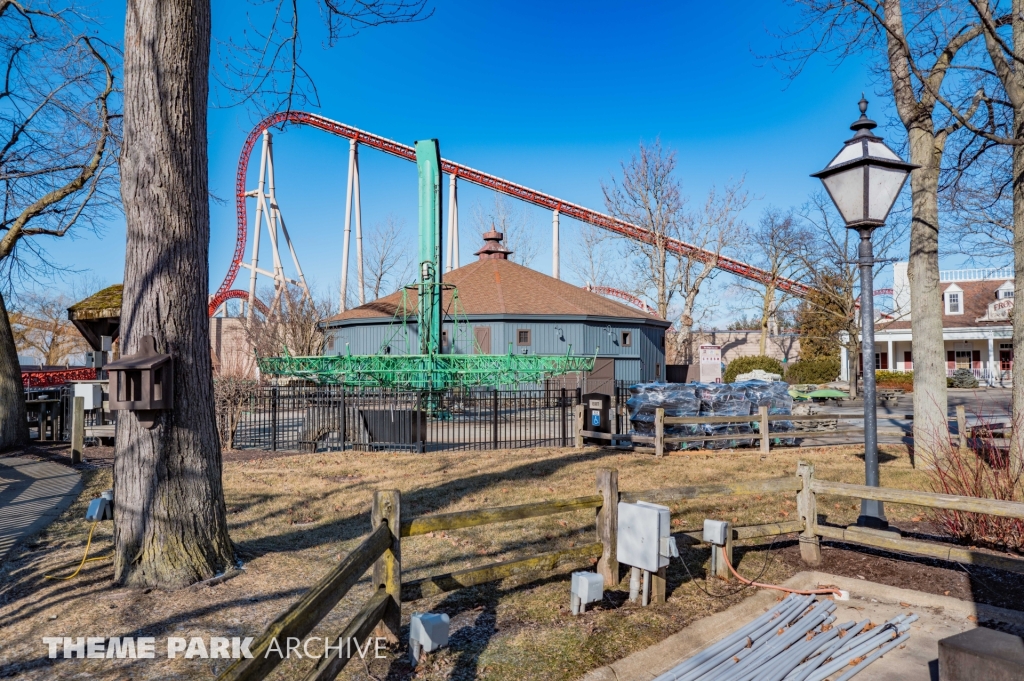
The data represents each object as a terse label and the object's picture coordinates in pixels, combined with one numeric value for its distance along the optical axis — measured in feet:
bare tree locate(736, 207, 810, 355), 144.95
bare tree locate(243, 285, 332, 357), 124.06
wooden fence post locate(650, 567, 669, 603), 18.49
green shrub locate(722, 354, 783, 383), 126.52
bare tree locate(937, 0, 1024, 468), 32.65
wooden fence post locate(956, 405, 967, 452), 42.80
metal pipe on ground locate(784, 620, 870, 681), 13.99
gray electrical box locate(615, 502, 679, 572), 17.47
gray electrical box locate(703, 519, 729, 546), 20.01
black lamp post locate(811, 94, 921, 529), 22.24
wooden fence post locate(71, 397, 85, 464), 43.19
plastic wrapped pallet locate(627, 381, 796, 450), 56.54
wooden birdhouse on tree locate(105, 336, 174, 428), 18.54
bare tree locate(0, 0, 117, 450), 49.60
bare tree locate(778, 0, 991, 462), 38.45
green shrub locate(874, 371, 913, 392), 128.06
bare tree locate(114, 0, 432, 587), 19.39
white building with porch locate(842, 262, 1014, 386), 140.98
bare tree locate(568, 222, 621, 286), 187.99
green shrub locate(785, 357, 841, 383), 141.59
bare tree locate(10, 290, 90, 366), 176.65
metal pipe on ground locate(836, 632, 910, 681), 14.28
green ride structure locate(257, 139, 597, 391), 63.85
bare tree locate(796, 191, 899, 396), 117.29
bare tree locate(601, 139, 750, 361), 136.67
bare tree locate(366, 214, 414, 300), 188.44
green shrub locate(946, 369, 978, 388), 130.93
